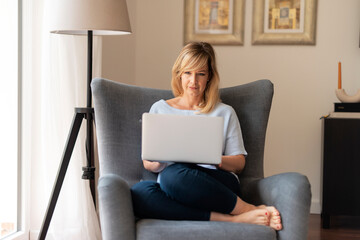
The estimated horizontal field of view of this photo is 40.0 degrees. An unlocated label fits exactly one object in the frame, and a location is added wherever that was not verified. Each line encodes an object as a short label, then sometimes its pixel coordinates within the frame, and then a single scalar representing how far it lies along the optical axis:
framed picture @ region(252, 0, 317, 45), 3.63
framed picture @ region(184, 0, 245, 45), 3.71
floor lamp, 2.22
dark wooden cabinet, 3.27
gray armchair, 1.74
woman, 1.88
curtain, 2.52
